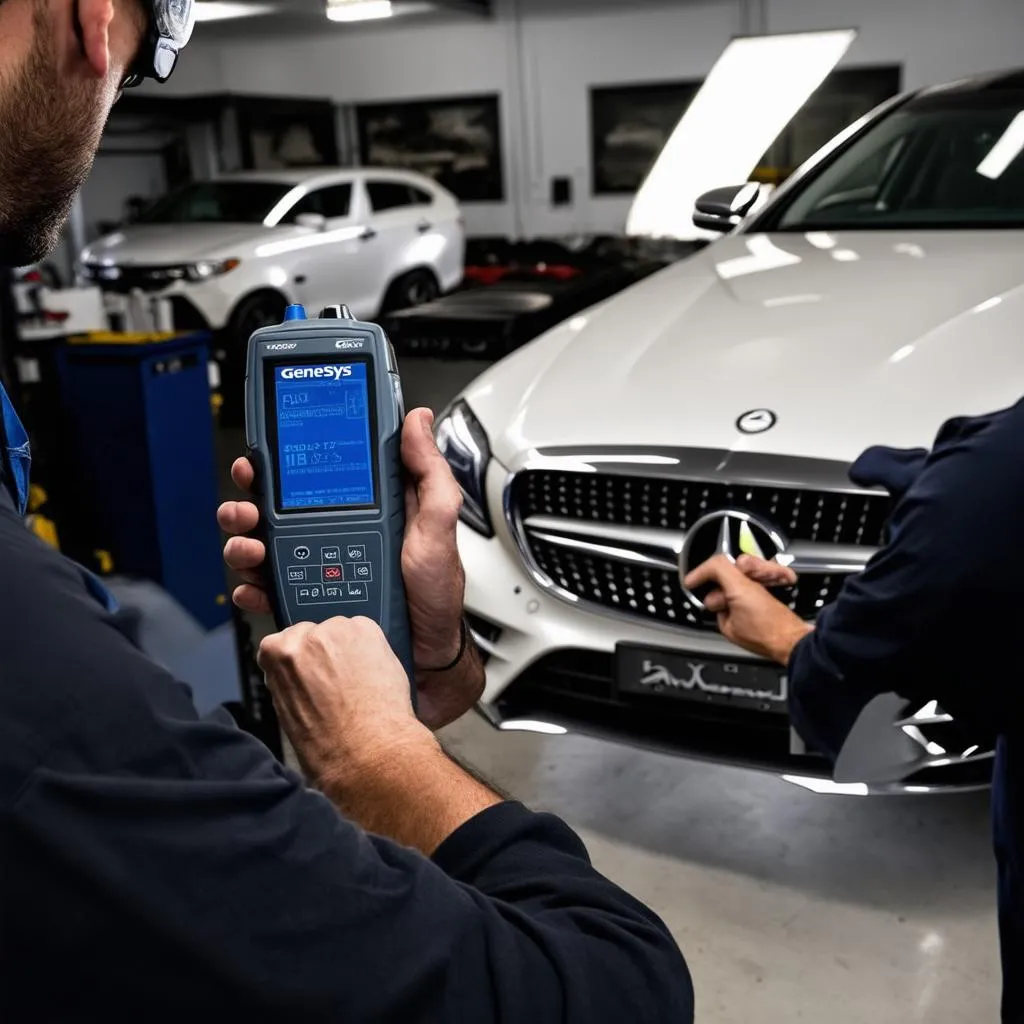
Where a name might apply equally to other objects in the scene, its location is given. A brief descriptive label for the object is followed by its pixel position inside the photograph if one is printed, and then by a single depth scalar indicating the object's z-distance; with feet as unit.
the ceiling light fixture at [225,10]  35.10
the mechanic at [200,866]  1.43
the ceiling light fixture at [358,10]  32.21
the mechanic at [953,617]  2.99
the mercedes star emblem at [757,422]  6.34
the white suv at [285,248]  22.58
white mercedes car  6.16
